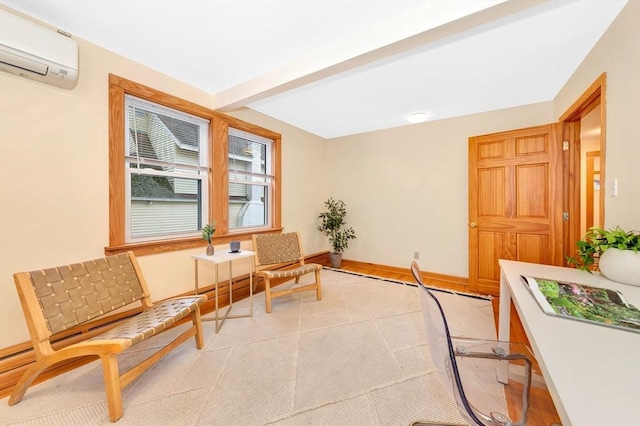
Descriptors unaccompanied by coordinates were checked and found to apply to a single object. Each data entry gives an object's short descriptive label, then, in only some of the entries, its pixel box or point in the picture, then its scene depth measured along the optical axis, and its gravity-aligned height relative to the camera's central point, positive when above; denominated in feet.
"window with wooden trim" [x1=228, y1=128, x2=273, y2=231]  10.28 +1.42
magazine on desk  2.96 -1.31
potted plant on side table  8.00 -0.79
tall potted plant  14.29 -1.10
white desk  1.73 -1.40
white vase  4.11 -0.98
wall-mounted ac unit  4.85 +3.39
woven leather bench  4.32 -2.12
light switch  5.49 +0.51
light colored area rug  4.41 -3.67
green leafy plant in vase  4.14 -0.80
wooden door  9.07 +0.39
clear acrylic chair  2.75 -2.39
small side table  7.42 -1.47
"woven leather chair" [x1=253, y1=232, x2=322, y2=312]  8.73 -1.97
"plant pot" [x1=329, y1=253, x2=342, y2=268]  14.14 -2.81
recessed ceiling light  11.04 +4.36
